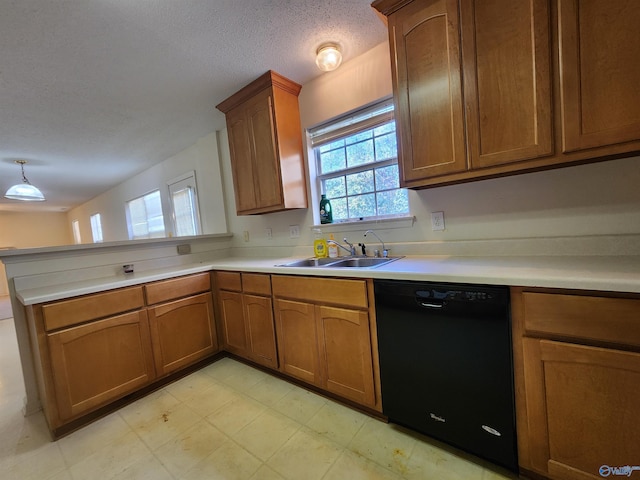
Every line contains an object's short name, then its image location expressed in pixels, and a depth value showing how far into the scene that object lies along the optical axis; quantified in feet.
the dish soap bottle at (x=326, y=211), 7.66
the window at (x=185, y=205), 11.94
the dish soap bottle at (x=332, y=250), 7.19
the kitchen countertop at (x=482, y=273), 3.10
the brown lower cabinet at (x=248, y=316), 6.66
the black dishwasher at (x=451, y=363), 3.64
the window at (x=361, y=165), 6.61
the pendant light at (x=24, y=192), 11.30
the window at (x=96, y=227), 21.86
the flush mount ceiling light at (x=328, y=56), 6.00
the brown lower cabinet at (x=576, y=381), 2.94
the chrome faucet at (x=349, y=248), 6.96
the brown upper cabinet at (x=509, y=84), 3.37
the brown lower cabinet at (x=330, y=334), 4.98
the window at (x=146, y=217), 14.92
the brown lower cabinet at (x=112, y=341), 5.24
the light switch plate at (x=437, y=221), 5.75
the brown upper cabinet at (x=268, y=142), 7.30
